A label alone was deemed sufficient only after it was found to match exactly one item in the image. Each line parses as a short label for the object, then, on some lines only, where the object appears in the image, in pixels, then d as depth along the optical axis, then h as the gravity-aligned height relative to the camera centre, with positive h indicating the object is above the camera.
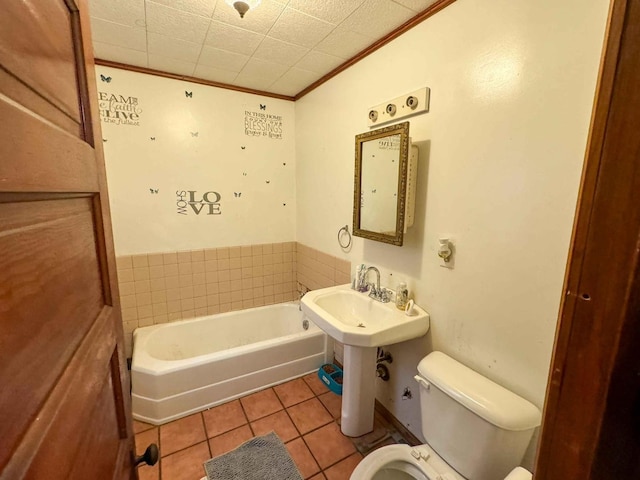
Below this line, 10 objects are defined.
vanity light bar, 1.46 +0.49
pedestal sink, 1.43 -0.71
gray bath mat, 1.50 -1.46
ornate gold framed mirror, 1.53 +0.07
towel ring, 2.14 -0.29
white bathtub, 1.84 -1.24
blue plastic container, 2.11 -1.38
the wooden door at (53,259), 0.29 -0.09
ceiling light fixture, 1.29 +0.85
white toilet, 1.04 -0.91
